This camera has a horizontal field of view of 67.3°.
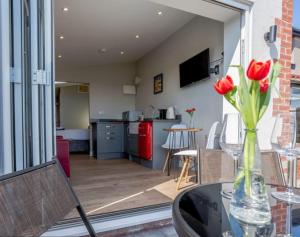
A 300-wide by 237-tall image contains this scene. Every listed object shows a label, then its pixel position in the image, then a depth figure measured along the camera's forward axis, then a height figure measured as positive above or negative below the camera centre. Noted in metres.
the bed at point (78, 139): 6.51 -0.66
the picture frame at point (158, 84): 5.39 +0.80
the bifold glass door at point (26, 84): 1.30 +0.20
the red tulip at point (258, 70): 0.63 +0.13
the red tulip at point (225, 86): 0.71 +0.10
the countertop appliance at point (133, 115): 5.86 +0.03
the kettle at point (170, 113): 4.64 +0.06
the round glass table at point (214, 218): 0.70 -0.37
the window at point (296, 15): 2.73 +1.22
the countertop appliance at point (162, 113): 4.95 +0.07
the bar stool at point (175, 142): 3.90 -0.46
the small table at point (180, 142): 3.89 -0.47
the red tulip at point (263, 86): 0.68 +0.09
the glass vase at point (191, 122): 4.21 -0.11
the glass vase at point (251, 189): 0.71 -0.24
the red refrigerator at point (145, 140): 4.36 -0.48
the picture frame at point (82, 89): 7.94 +0.98
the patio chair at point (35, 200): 0.72 -0.31
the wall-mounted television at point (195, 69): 3.77 +0.85
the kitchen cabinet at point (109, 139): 5.54 -0.58
